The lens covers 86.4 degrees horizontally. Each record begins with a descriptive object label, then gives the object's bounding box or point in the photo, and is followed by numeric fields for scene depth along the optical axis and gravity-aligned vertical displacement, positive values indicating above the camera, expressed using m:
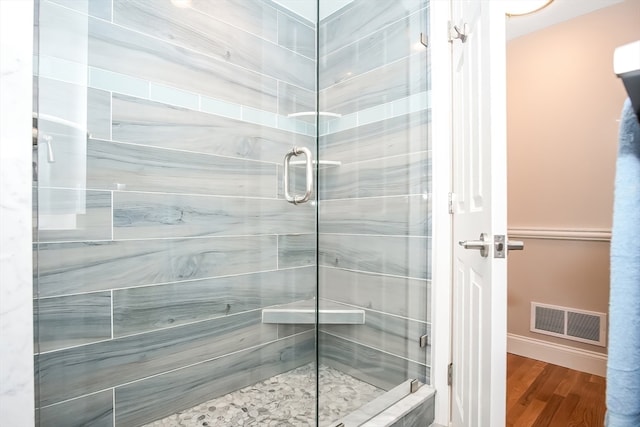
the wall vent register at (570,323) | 2.03 -0.69
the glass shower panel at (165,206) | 1.22 +0.03
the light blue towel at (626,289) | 0.38 -0.09
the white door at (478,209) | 0.95 +0.01
